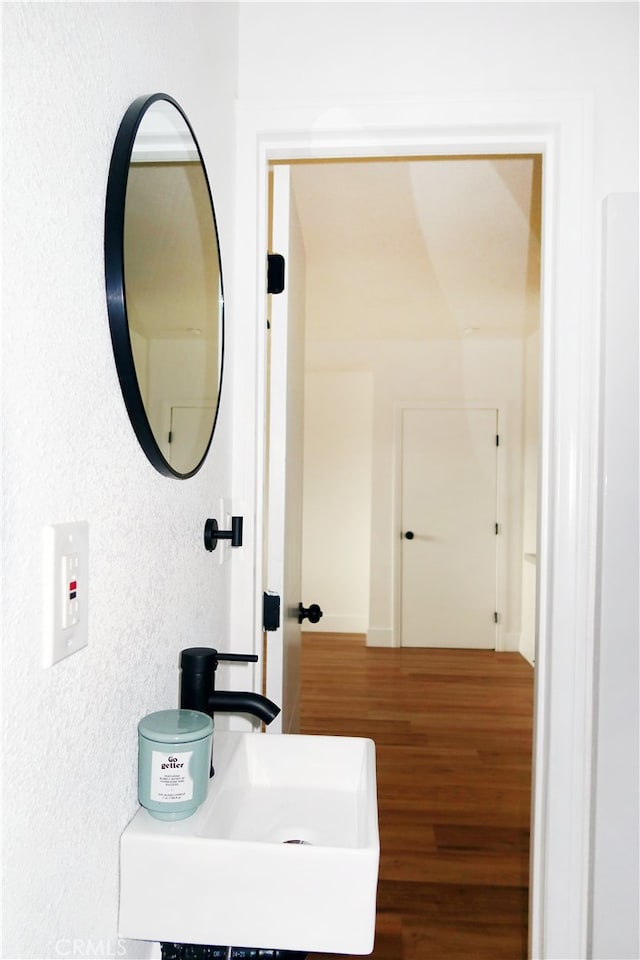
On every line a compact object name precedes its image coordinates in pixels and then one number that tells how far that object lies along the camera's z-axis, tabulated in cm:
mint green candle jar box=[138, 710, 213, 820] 82
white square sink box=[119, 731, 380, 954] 75
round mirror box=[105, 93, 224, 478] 76
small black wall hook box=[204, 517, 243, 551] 124
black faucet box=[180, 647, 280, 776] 98
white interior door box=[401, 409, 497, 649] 544
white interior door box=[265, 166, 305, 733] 157
